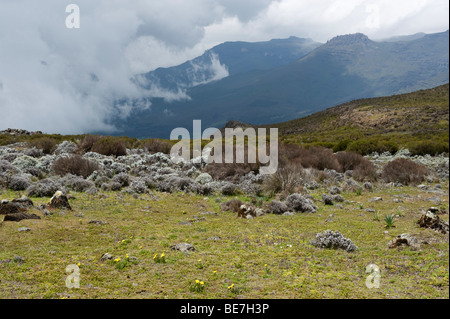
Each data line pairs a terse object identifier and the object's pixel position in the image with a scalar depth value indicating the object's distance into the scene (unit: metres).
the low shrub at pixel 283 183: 14.05
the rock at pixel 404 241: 7.00
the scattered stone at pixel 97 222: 8.75
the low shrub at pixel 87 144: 23.24
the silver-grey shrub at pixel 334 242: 7.06
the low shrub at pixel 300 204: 11.30
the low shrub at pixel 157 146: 27.71
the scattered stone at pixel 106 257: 6.10
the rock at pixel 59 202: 9.73
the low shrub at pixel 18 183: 11.90
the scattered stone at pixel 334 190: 14.51
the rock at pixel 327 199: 12.59
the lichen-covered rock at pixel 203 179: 15.96
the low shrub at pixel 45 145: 23.01
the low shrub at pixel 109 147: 22.86
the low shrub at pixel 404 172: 16.68
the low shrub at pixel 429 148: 26.41
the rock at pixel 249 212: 10.45
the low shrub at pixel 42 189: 11.22
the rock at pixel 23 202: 9.07
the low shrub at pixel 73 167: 15.12
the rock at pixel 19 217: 8.09
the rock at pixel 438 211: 10.25
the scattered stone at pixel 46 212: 8.97
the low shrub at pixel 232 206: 11.23
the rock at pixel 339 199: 13.12
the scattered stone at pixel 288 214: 10.81
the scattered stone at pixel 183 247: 6.83
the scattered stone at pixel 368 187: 15.35
